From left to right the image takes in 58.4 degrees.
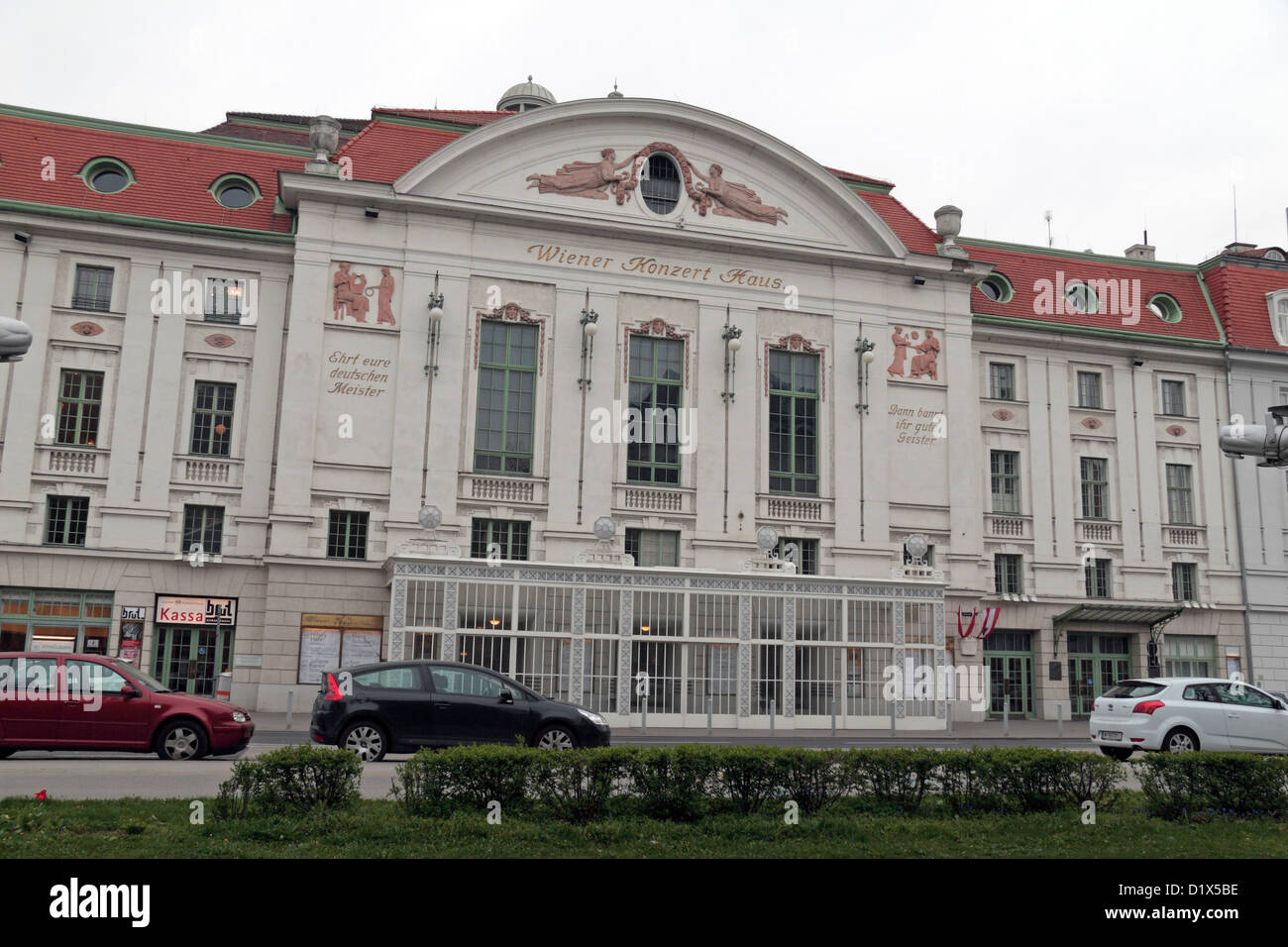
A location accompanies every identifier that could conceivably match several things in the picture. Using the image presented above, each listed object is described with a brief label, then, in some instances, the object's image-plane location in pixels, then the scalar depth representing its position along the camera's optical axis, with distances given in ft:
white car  66.13
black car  58.23
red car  55.47
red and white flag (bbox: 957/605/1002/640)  109.50
